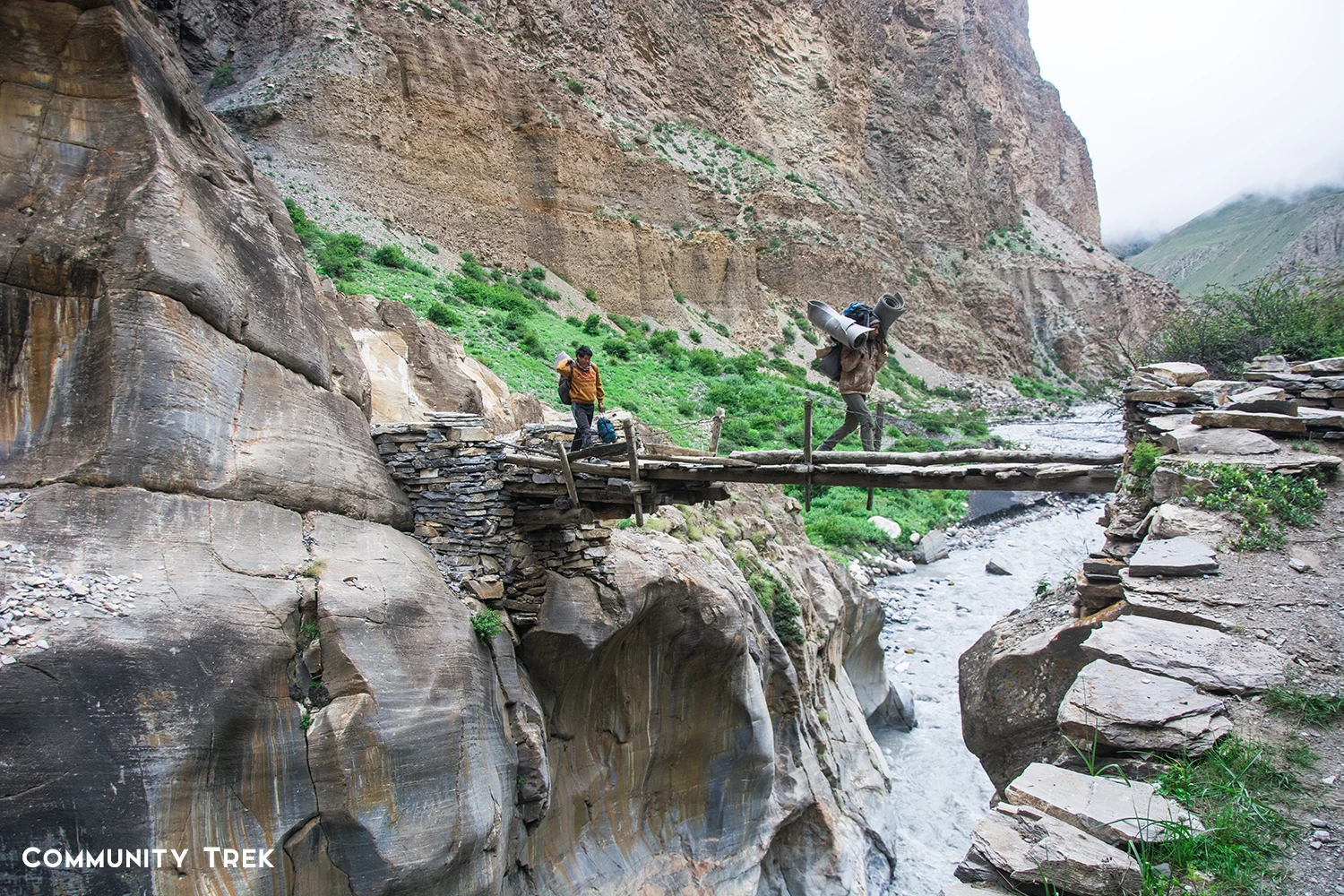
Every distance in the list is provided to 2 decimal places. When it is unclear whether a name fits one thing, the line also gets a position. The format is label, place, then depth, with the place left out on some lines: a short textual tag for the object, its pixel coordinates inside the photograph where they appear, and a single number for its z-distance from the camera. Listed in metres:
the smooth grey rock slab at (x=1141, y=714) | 3.78
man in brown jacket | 7.76
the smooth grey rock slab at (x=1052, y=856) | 3.16
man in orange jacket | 8.65
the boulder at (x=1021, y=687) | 5.55
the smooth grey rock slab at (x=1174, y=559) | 4.79
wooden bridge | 6.34
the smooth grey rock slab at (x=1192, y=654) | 4.01
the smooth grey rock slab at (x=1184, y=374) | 6.77
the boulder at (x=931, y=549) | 23.55
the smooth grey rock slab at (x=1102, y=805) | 3.34
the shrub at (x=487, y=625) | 8.34
